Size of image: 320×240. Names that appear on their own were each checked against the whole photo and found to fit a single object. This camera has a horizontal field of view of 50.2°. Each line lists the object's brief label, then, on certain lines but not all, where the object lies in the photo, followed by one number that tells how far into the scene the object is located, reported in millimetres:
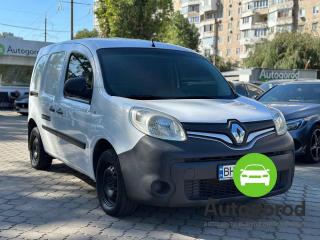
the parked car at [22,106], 14190
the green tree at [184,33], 43947
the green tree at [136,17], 20025
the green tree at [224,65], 47586
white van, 3033
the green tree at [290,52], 33676
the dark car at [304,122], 5857
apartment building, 52108
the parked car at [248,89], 10691
